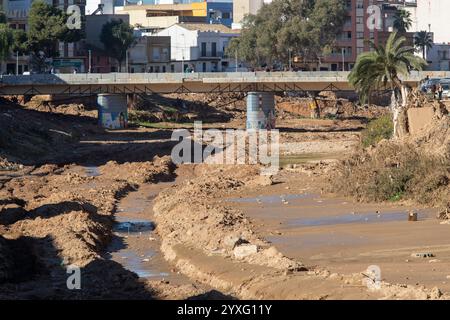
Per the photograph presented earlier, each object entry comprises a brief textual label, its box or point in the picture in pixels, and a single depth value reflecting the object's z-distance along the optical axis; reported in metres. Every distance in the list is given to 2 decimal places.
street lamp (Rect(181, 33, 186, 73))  128.25
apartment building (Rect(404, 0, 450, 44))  131.88
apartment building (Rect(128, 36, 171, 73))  126.81
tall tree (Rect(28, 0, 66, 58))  103.25
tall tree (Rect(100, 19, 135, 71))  118.62
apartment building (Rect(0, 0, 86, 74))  107.26
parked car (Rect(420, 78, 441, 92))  72.53
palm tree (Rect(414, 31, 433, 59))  125.28
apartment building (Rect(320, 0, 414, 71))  124.88
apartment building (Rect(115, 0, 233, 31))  145.50
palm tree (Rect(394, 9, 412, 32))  131.82
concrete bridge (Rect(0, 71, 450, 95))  83.75
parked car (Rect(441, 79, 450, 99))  72.06
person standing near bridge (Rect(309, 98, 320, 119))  104.25
